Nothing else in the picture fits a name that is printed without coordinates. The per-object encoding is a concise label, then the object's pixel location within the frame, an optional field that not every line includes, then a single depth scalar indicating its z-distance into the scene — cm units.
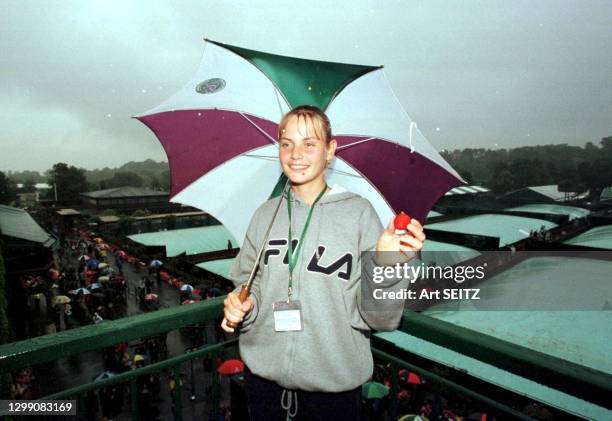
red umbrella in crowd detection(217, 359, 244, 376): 775
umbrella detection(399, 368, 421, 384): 866
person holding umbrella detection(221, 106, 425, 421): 146
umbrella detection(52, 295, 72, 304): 1341
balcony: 124
